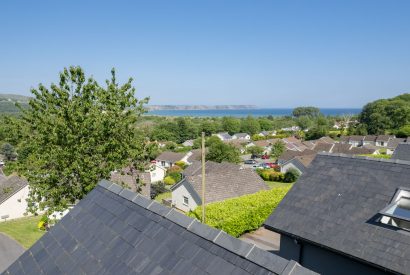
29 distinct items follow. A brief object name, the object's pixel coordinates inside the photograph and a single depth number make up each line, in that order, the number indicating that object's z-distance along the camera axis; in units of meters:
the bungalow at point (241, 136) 129.62
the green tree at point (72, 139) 16.91
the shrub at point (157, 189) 45.89
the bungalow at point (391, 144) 80.01
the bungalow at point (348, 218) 10.30
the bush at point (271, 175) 54.31
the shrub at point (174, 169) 62.53
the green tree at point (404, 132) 91.81
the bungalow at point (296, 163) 56.91
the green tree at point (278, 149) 76.94
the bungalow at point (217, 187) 32.22
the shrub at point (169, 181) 53.42
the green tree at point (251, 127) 145.12
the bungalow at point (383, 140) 90.79
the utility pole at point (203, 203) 19.44
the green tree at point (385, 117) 105.75
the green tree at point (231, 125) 146.75
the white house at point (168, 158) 74.00
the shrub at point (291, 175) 52.25
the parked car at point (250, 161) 76.11
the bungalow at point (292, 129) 148.95
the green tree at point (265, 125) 156.38
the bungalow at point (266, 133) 132.25
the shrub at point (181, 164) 68.51
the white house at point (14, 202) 37.69
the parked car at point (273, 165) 64.32
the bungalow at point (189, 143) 107.76
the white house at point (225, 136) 124.41
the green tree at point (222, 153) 59.87
